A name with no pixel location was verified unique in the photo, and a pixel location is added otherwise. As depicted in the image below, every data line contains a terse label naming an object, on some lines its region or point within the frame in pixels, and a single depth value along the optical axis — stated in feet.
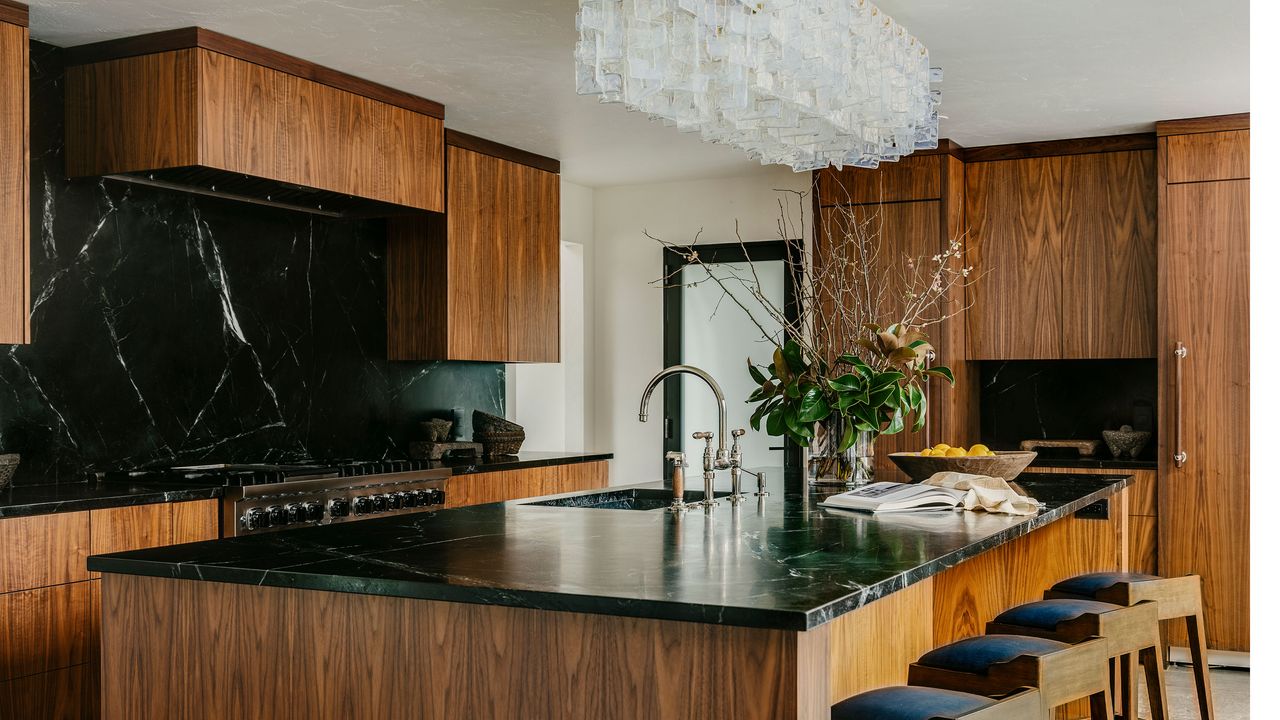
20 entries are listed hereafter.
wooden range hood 12.66
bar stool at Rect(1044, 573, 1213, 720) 10.17
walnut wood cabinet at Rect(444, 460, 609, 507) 16.48
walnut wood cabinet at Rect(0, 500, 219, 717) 10.71
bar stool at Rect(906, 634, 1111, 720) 6.88
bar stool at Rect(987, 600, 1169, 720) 8.28
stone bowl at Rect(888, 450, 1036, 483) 11.55
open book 9.63
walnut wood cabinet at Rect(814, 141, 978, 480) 18.94
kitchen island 5.49
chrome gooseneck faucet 10.05
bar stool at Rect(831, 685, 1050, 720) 6.18
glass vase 12.23
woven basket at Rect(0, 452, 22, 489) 11.36
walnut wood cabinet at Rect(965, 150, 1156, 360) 18.48
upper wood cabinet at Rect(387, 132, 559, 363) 17.71
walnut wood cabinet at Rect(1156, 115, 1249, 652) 17.24
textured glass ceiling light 8.85
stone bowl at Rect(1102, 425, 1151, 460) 18.39
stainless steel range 12.73
